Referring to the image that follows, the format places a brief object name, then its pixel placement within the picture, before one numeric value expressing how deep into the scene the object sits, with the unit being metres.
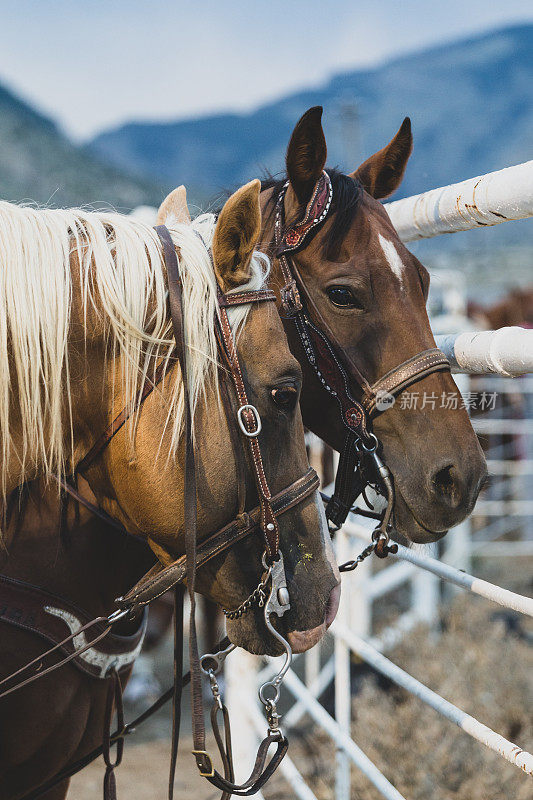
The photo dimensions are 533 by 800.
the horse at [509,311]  10.48
